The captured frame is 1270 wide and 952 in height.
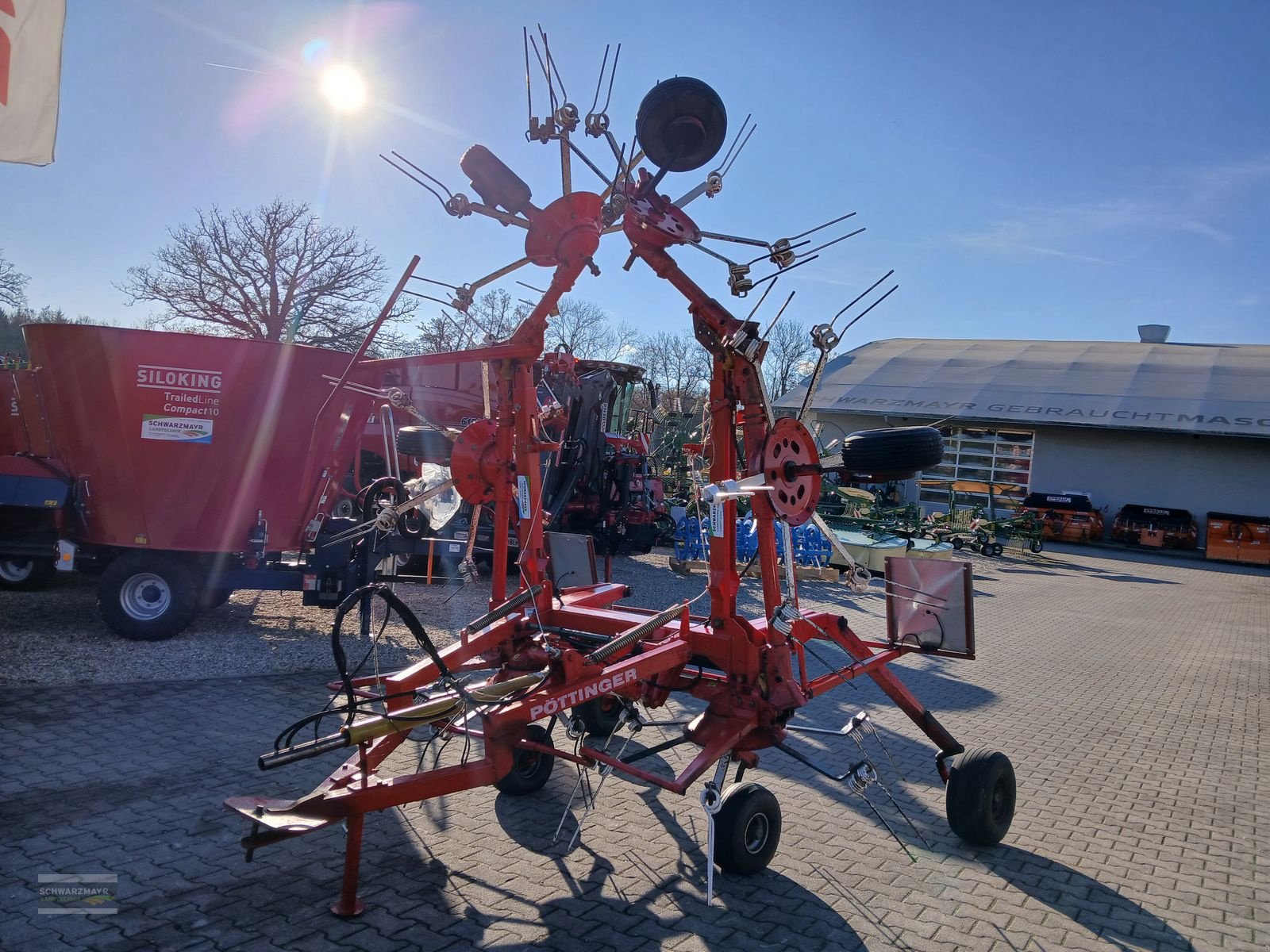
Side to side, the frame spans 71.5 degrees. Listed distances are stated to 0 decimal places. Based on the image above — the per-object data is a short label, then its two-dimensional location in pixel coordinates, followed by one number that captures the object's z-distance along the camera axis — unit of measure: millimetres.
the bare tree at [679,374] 43625
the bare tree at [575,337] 38094
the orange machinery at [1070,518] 30297
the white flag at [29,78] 4301
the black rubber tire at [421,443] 5801
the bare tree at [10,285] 38094
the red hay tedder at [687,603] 4469
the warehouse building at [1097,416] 30734
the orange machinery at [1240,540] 27359
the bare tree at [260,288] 26891
